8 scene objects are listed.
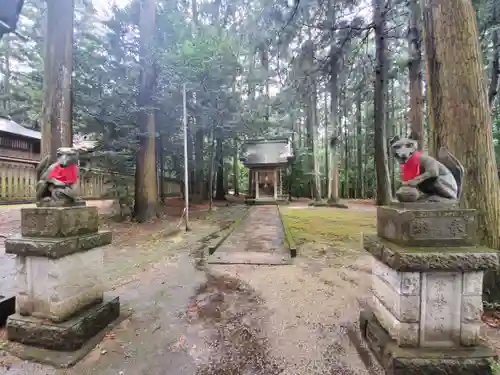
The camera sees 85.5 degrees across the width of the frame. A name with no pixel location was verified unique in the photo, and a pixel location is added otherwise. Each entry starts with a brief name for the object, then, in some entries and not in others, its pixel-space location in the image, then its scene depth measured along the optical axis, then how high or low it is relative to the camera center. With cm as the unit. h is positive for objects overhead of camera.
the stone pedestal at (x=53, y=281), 218 -81
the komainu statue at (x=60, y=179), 239 +6
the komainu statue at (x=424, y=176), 198 +5
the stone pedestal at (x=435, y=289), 179 -73
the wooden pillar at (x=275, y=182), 1928 +15
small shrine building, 1945 +145
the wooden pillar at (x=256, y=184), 1961 -2
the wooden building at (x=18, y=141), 1520 +267
